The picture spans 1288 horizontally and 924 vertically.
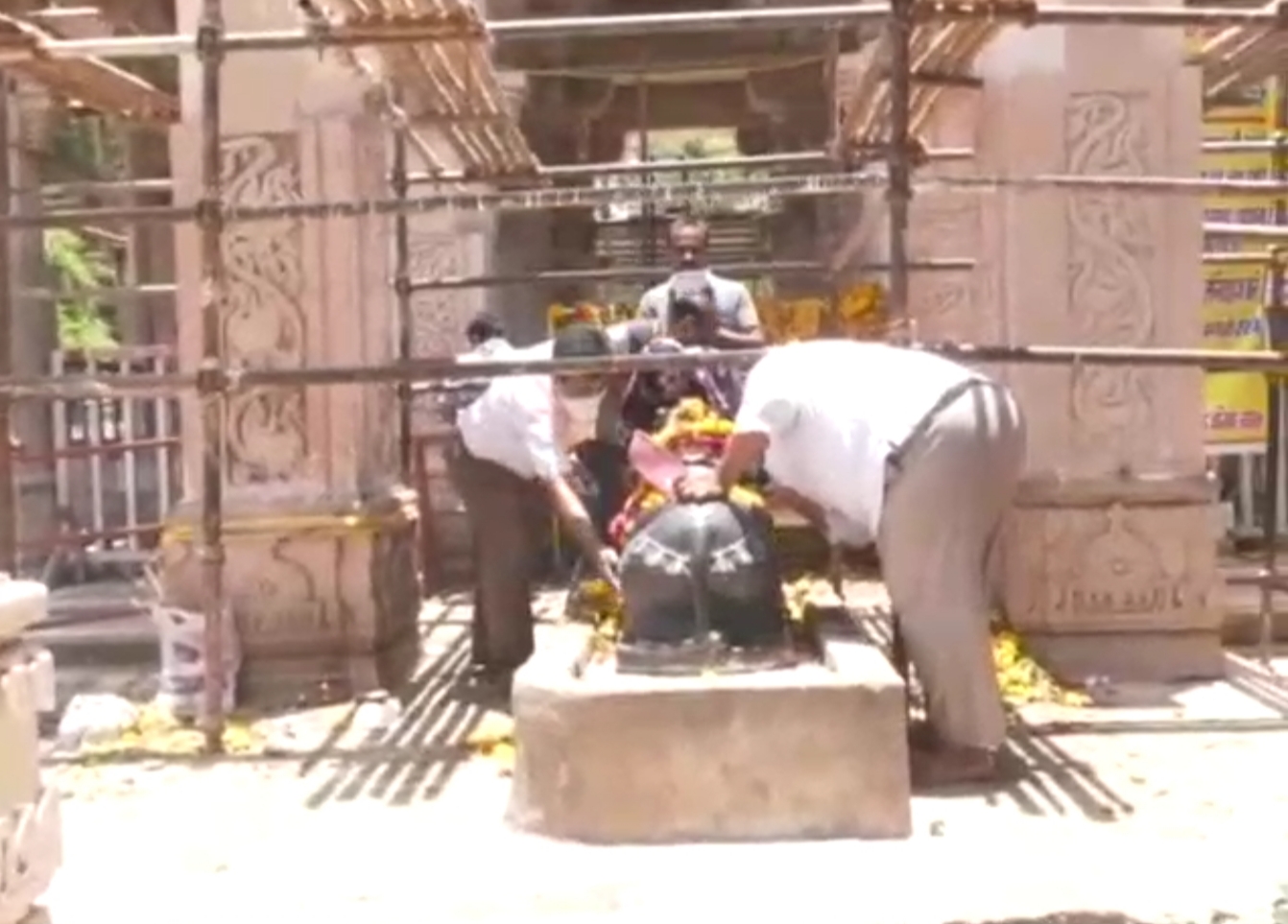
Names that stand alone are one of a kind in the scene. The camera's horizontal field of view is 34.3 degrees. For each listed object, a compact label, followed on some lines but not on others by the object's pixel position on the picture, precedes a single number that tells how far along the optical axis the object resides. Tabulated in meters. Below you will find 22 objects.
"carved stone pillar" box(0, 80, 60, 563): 10.84
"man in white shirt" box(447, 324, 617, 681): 7.55
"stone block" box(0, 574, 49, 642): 4.00
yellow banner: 9.96
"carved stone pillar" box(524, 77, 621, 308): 14.45
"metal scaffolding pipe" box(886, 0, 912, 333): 6.65
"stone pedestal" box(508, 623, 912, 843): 5.71
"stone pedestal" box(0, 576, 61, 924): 3.98
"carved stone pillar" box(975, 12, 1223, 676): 7.99
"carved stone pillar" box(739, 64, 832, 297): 14.70
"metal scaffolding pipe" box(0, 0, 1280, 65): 6.68
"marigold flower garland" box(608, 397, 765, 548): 6.69
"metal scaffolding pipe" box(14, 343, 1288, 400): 6.89
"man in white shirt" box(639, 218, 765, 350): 8.45
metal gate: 10.80
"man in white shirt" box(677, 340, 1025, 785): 6.22
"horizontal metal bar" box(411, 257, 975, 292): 9.45
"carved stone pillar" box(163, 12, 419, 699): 7.95
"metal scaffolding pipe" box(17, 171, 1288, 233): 7.00
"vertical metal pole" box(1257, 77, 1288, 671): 8.38
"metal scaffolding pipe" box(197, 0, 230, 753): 7.00
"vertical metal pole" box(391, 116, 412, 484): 9.27
